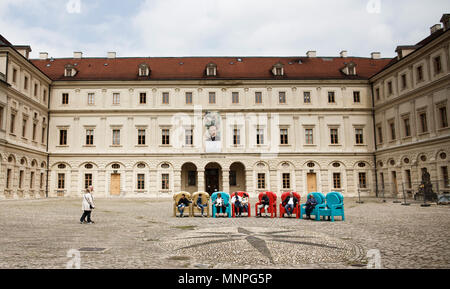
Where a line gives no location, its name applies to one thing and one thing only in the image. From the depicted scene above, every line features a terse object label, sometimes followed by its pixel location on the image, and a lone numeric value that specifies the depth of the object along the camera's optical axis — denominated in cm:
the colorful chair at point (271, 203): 1634
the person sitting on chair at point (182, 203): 1620
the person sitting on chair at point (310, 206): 1505
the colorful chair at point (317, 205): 1470
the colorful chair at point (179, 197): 1663
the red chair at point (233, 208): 1677
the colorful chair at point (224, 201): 1650
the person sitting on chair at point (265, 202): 1658
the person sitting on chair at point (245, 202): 1717
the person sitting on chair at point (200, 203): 1670
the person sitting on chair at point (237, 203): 1689
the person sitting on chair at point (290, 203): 1617
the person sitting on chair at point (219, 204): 1664
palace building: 3647
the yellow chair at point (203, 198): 1675
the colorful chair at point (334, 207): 1436
